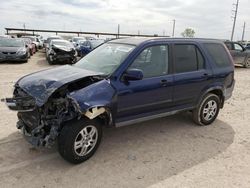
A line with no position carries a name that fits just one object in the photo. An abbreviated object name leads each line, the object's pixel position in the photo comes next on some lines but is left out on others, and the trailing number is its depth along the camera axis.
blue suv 2.77
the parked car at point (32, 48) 15.92
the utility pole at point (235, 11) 39.44
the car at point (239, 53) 12.56
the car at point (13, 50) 11.57
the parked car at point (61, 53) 12.23
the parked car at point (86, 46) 13.91
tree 53.72
